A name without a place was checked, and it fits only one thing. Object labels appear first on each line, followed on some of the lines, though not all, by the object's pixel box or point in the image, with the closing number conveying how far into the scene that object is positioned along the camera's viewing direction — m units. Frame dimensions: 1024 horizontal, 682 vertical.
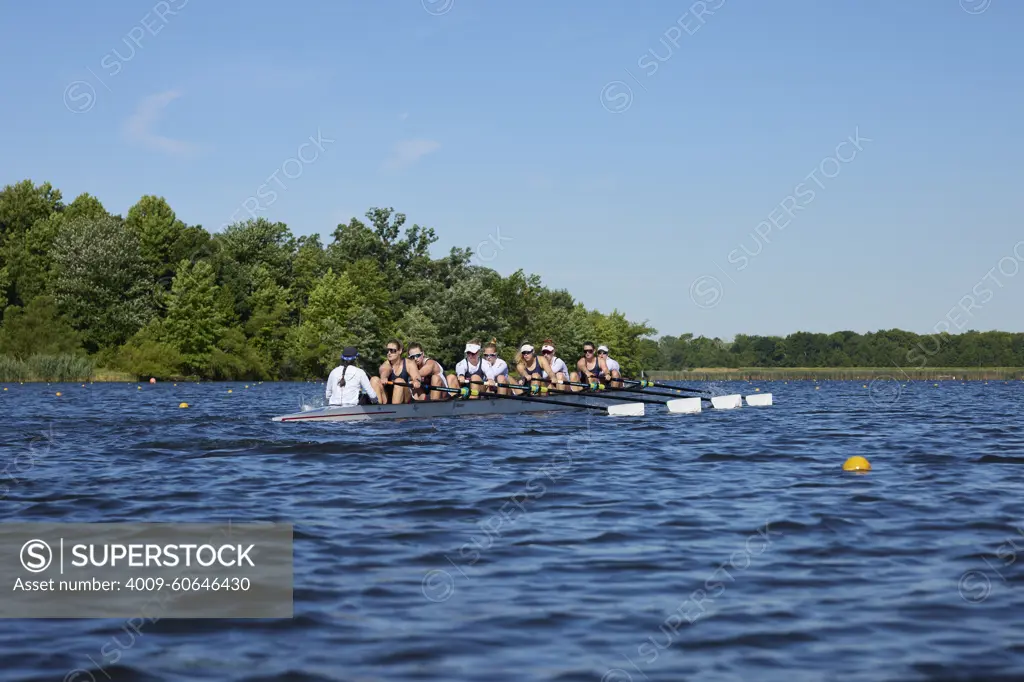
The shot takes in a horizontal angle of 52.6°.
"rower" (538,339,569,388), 27.92
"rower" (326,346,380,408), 21.16
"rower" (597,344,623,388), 30.21
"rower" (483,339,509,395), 26.28
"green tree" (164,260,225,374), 77.94
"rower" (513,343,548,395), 27.70
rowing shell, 21.23
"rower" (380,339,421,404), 22.03
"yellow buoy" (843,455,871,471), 14.18
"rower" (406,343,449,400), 24.00
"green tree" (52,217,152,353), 78.50
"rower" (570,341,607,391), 30.02
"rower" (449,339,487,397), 25.69
